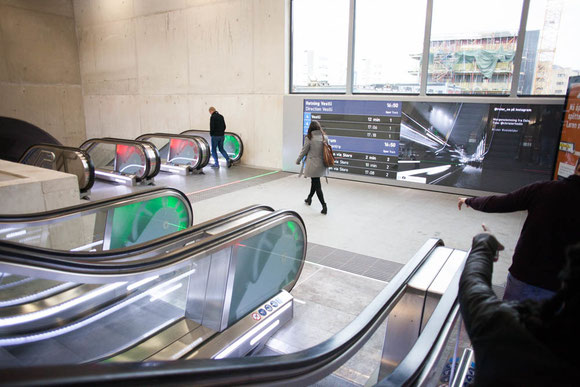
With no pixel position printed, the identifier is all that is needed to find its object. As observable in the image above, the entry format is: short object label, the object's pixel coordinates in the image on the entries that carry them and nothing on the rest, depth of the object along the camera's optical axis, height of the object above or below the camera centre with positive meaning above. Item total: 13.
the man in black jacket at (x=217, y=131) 9.78 -0.54
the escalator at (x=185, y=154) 9.60 -1.16
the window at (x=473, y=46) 7.00 +1.37
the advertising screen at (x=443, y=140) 6.81 -0.52
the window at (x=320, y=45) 8.87 +1.67
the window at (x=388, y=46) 7.95 +1.52
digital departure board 8.30 -0.43
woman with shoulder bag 6.18 -0.66
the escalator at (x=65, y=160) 7.32 -1.11
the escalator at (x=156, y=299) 2.30 -1.54
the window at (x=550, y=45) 6.43 +1.27
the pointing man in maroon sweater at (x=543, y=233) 2.12 -0.68
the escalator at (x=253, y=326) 0.86 -0.97
